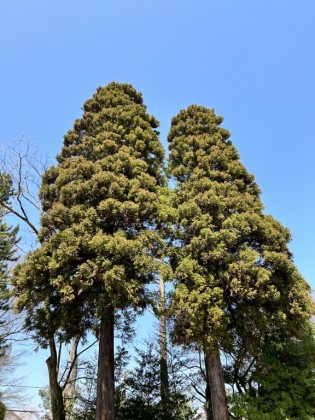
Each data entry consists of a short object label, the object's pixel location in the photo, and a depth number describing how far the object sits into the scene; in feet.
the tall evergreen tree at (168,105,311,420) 24.98
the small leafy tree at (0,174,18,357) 39.04
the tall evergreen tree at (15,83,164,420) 24.54
